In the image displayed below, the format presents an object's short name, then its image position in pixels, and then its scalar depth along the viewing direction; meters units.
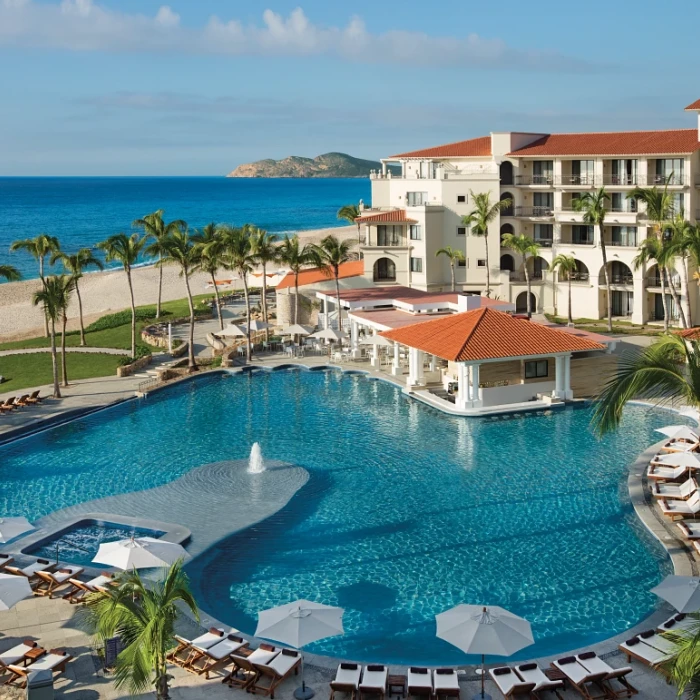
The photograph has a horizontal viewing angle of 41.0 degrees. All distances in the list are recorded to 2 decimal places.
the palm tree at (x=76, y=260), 46.53
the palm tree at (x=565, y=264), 57.69
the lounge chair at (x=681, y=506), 25.39
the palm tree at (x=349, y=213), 74.09
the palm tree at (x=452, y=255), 61.09
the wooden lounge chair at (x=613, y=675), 16.84
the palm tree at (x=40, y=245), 47.94
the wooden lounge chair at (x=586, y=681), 16.78
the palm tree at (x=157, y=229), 47.88
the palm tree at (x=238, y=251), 49.31
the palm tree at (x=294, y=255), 51.66
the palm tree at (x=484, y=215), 60.31
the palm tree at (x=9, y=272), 41.16
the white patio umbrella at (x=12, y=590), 19.27
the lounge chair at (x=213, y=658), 18.03
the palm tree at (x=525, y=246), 58.19
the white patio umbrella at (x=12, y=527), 23.06
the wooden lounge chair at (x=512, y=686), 16.81
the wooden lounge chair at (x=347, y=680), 17.00
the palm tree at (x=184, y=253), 45.12
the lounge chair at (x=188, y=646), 18.30
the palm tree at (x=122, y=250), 49.09
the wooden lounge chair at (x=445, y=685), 16.84
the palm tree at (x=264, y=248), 51.75
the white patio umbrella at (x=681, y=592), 18.59
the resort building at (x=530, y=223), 58.31
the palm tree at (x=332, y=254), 51.38
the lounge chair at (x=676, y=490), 26.59
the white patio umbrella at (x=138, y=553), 21.02
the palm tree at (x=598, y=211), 54.12
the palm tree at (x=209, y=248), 45.38
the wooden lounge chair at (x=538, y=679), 16.92
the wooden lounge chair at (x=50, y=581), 21.83
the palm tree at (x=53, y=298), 39.56
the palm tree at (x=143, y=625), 15.11
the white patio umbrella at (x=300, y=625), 17.31
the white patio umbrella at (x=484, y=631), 16.81
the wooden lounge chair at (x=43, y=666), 17.45
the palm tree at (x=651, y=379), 20.58
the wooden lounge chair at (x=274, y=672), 17.36
